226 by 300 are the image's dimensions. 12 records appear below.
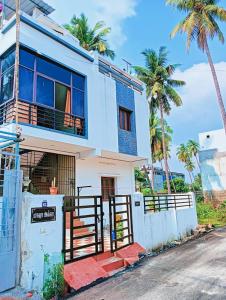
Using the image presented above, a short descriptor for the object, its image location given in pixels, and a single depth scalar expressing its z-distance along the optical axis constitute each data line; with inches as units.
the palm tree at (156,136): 1219.9
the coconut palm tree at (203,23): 639.1
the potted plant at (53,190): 379.9
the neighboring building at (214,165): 840.9
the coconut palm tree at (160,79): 921.5
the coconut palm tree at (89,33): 873.5
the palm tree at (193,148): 1899.6
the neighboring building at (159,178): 2007.9
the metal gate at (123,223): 285.4
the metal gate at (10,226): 179.8
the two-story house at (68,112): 348.8
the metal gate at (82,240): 225.8
